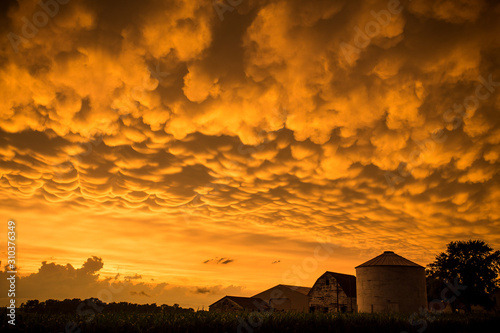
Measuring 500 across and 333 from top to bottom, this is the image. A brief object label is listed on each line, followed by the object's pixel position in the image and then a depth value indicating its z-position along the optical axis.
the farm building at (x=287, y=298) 57.03
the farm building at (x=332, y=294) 45.16
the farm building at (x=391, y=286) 35.06
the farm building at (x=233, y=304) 48.00
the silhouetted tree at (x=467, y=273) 46.08
